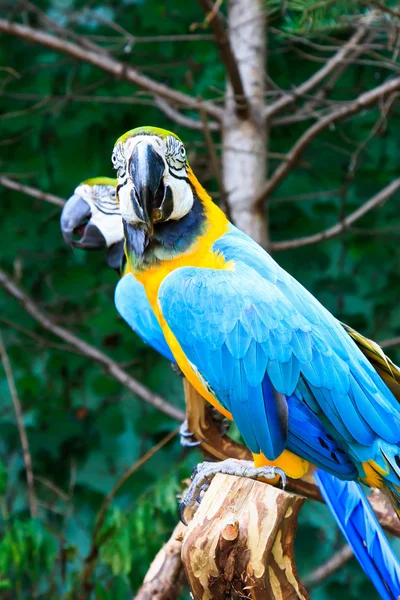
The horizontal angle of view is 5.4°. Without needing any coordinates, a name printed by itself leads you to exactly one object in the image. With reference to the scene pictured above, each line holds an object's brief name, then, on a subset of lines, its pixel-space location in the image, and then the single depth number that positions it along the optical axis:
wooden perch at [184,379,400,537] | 3.82
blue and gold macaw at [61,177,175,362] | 3.99
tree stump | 3.50
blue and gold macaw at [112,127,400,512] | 3.57
